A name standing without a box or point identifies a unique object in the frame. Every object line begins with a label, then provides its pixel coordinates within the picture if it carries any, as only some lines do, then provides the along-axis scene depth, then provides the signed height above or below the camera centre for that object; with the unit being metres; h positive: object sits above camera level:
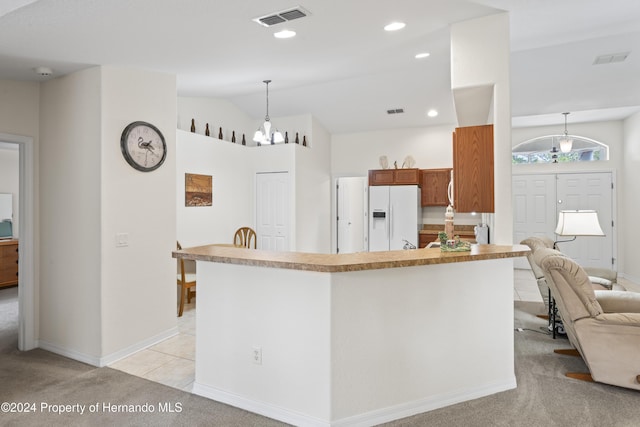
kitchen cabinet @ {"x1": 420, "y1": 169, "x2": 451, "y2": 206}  6.70 +0.44
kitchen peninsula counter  2.22 -0.75
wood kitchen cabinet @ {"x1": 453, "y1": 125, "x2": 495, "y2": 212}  3.14 +0.35
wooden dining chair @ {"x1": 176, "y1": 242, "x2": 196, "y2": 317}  4.53 -0.83
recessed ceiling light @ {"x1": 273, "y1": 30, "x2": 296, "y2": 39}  3.04 +1.43
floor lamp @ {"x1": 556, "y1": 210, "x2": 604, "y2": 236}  4.05 -0.15
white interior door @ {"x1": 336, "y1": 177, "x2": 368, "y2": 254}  7.23 -0.04
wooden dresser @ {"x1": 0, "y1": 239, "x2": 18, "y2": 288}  6.09 -0.81
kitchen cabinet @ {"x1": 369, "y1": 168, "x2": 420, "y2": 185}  6.66 +0.61
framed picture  5.25 +0.31
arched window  6.93 +1.11
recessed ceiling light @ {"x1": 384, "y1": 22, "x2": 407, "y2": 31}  3.03 +1.48
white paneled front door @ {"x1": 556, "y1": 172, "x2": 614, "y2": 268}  6.85 +0.10
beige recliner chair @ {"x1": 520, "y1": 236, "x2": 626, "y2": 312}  3.74 -0.74
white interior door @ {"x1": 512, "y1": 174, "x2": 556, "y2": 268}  7.21 +0.09
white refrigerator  6.60 -0.09
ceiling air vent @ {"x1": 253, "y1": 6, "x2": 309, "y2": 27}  2.67 +1.39
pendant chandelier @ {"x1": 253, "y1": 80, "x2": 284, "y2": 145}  5.13 +1.04
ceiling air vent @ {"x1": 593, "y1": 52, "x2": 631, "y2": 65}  4.11 +1.67
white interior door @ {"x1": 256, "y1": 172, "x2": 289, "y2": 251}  6.46 +0.01
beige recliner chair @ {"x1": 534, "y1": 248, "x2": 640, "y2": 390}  2.61 -0.81
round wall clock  3.44 +0.61
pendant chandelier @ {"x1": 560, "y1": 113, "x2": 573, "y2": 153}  6.24 +1.07
